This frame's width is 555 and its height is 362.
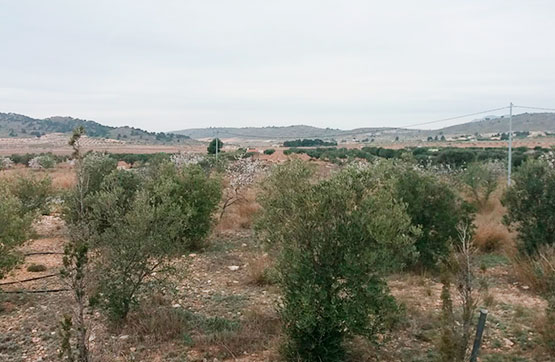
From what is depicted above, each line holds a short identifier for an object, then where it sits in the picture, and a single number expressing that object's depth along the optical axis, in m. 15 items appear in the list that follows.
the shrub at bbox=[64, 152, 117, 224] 11.40
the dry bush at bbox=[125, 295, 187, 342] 6.50
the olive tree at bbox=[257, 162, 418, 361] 5.25
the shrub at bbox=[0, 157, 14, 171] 37.14
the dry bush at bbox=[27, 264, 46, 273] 9.89
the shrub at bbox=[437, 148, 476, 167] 34.34
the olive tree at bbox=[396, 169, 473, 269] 9.77
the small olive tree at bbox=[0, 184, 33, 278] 7.86
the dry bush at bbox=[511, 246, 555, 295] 7.68
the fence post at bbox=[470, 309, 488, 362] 4.72
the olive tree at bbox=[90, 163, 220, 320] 6.94
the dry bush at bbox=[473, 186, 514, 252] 11.42
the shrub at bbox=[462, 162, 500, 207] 17.09
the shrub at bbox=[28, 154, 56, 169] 35.56
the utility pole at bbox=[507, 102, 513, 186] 17.49
